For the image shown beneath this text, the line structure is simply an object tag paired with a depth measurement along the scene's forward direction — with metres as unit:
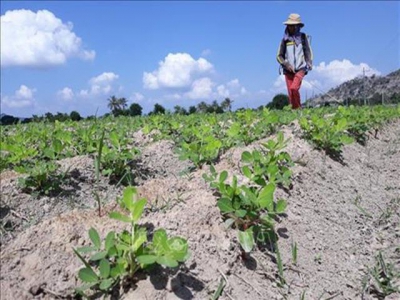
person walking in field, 7.96
